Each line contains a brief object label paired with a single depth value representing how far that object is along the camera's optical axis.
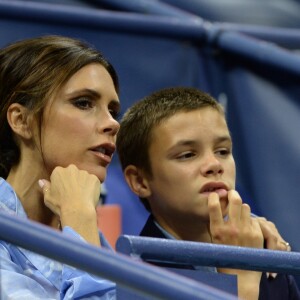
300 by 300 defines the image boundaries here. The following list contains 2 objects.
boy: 4.23
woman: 4.19
